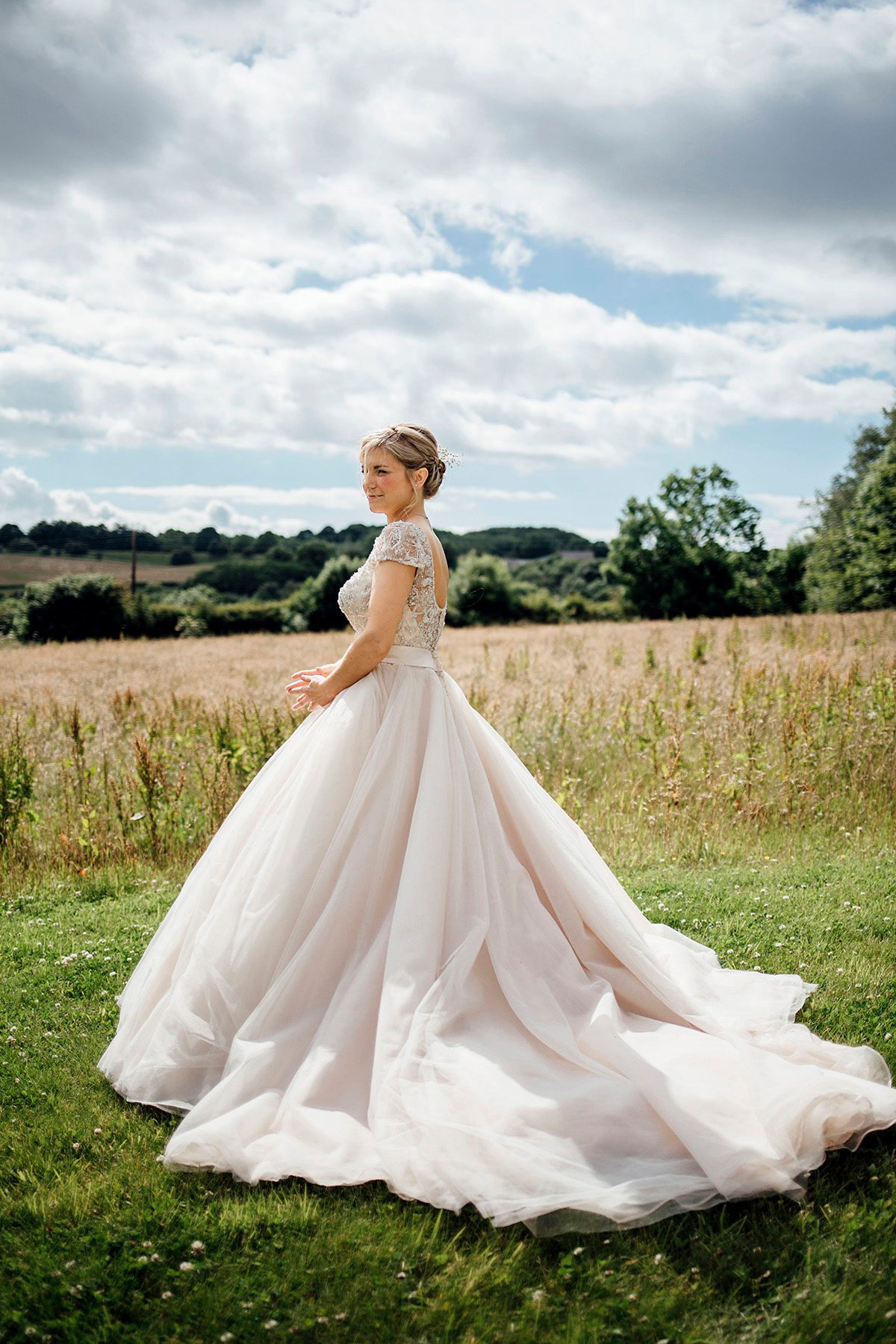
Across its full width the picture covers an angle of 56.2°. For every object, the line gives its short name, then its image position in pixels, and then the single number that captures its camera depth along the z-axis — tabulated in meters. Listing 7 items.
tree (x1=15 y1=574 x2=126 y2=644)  39.78
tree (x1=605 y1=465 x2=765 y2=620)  51.25
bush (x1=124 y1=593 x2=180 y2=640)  40.22
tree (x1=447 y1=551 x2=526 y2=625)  45.81
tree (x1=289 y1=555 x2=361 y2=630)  44.62
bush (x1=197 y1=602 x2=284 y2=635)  43.66
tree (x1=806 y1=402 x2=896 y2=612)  31.94
